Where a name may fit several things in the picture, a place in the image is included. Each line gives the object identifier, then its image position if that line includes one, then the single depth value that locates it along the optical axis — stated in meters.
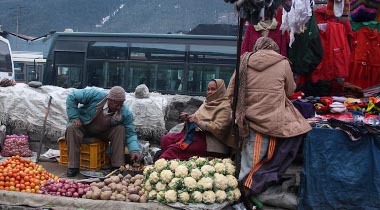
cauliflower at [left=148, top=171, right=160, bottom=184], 4.60
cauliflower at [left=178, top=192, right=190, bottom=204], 4.37
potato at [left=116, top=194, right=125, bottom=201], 4.62
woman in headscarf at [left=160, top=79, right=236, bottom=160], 5.23
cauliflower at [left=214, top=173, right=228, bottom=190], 4.49
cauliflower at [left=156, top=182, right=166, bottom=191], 4.52
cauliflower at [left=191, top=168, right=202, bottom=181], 4.55
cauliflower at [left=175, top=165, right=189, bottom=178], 4.57
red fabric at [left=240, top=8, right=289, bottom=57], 5.80
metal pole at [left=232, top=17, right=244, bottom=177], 4.47
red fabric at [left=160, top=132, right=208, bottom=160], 5.32
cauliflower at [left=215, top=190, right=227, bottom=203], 4.43
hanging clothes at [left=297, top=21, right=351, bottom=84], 6.03
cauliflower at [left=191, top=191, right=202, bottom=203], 4.36
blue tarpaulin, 4.44
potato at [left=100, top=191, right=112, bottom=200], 4.62
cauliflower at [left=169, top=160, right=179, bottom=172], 4.69
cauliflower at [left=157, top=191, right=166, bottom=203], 4.45
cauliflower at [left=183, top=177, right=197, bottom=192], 4.43
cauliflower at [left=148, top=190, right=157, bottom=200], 4.54
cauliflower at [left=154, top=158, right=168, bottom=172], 4.70
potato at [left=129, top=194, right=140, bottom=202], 4.58
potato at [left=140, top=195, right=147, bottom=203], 4.54
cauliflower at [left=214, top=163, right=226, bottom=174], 4.67
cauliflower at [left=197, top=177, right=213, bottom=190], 4.45
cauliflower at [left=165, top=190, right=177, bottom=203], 4.37
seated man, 5.76
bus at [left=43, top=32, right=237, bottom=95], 10.45
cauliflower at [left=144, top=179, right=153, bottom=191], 4.63
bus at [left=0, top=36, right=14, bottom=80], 14.36
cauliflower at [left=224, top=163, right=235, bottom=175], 4.71
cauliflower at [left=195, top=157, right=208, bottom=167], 4.78
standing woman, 4.52
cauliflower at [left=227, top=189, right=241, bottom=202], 4.50
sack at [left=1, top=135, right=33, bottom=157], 6.91
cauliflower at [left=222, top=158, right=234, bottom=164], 4.87
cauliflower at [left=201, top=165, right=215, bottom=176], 4.62
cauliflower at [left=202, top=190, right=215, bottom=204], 4.38
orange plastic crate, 5.88
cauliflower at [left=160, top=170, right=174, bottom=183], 4.53
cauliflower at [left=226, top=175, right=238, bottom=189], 4.56
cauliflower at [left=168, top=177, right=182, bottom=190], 4.48
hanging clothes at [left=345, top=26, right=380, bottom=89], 6.30
